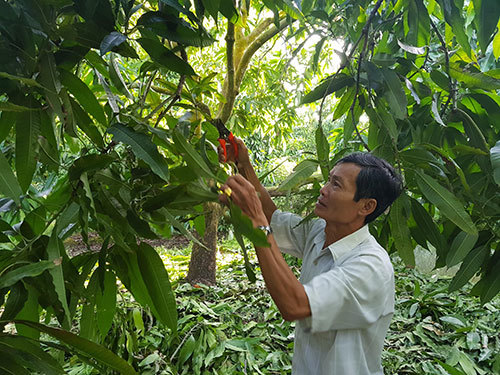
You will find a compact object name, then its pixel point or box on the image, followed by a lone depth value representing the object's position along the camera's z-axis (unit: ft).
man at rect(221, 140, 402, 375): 2.33
